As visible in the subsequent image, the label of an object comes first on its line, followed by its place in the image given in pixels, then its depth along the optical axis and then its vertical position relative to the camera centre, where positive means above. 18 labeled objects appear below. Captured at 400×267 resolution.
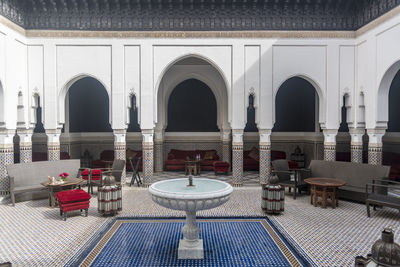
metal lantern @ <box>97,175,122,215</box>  4.05 -0.93
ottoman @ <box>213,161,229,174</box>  7.38 -0.91
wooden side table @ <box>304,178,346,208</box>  4.53 -0.92
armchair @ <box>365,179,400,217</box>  3.94 -0.94
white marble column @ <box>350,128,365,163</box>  5.88 -0.26
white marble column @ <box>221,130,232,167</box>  7.88 -0.40
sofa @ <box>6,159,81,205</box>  4.79 -0.73
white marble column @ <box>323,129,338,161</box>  5.98 -0.26
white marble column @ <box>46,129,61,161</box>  5.96 -0.26
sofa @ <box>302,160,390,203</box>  4.65 -0.73
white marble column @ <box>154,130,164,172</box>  7.72 -0.48
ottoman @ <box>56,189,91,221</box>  3.97 -0.97
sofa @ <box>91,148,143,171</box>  7.56 -0.72
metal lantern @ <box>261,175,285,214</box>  4.11 -0.94
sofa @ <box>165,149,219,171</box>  7.90 -0.77
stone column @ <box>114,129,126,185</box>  6.00 -0.24
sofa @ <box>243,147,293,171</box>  7.93 -0.72
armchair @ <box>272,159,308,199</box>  5.17 -0.83
